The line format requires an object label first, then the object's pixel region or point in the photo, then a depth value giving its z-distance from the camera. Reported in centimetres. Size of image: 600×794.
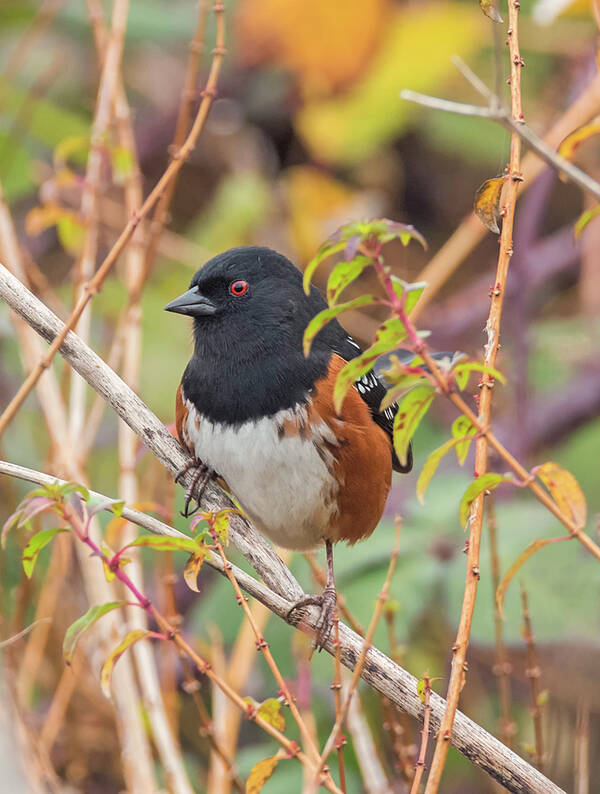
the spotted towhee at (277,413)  438
